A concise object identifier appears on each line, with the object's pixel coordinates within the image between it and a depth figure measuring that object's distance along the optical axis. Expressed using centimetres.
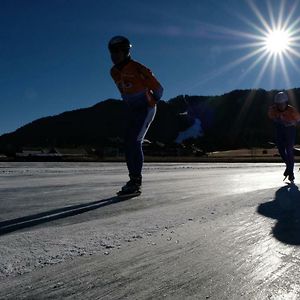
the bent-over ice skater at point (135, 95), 329
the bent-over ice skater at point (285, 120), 504
